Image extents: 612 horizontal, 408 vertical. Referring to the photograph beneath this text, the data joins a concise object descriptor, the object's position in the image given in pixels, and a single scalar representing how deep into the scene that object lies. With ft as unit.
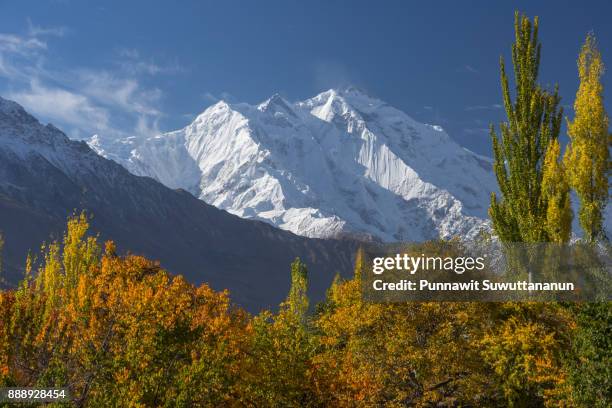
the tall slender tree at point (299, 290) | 227.40
